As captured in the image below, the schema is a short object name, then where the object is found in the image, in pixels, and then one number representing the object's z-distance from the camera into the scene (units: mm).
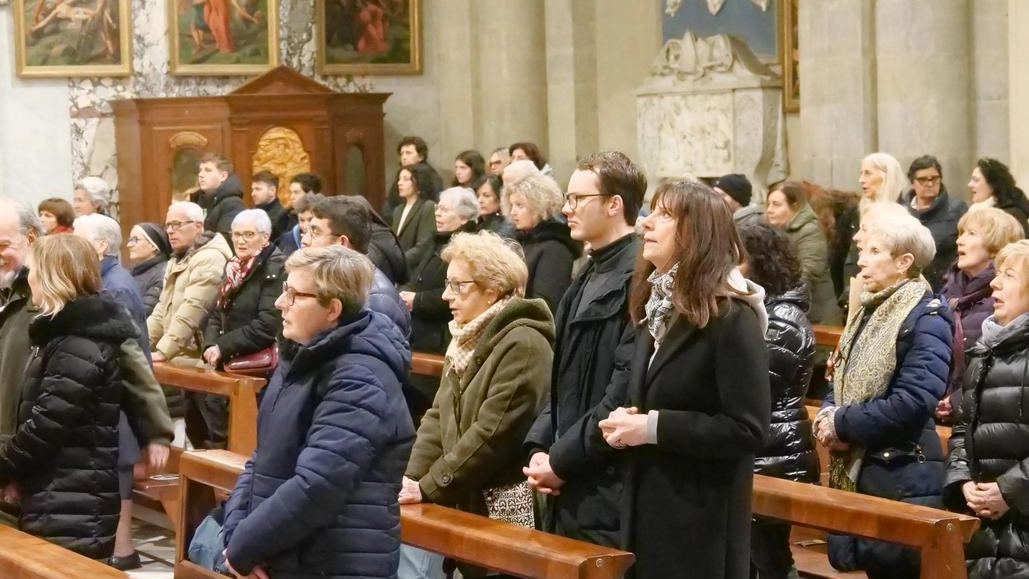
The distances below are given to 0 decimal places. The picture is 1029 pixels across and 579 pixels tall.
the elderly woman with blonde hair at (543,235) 7746
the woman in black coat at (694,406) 4355
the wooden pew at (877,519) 4879
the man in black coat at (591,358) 4836
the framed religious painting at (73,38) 15039
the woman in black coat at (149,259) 9477
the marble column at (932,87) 11266
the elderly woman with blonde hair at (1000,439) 5188
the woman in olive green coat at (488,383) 5406
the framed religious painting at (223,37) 15750
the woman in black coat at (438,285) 9266
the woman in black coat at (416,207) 10609
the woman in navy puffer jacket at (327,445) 4391
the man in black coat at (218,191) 11594
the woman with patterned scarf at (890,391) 5562
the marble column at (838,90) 11766
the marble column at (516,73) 15727
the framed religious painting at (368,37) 16516
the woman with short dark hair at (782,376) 5711
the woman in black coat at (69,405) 5629
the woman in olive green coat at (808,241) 9406
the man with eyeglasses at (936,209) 9266
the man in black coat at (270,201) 11727
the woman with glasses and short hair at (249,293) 8508
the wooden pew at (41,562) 4910
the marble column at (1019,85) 9664
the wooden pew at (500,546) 4508
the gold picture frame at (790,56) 13516
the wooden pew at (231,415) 7758
